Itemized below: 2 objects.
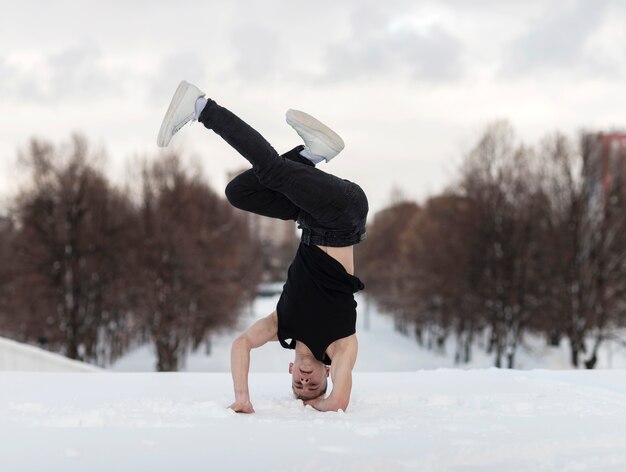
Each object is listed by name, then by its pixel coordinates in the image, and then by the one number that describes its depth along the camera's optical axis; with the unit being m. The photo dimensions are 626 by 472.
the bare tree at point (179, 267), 22.52
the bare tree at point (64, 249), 22.80
